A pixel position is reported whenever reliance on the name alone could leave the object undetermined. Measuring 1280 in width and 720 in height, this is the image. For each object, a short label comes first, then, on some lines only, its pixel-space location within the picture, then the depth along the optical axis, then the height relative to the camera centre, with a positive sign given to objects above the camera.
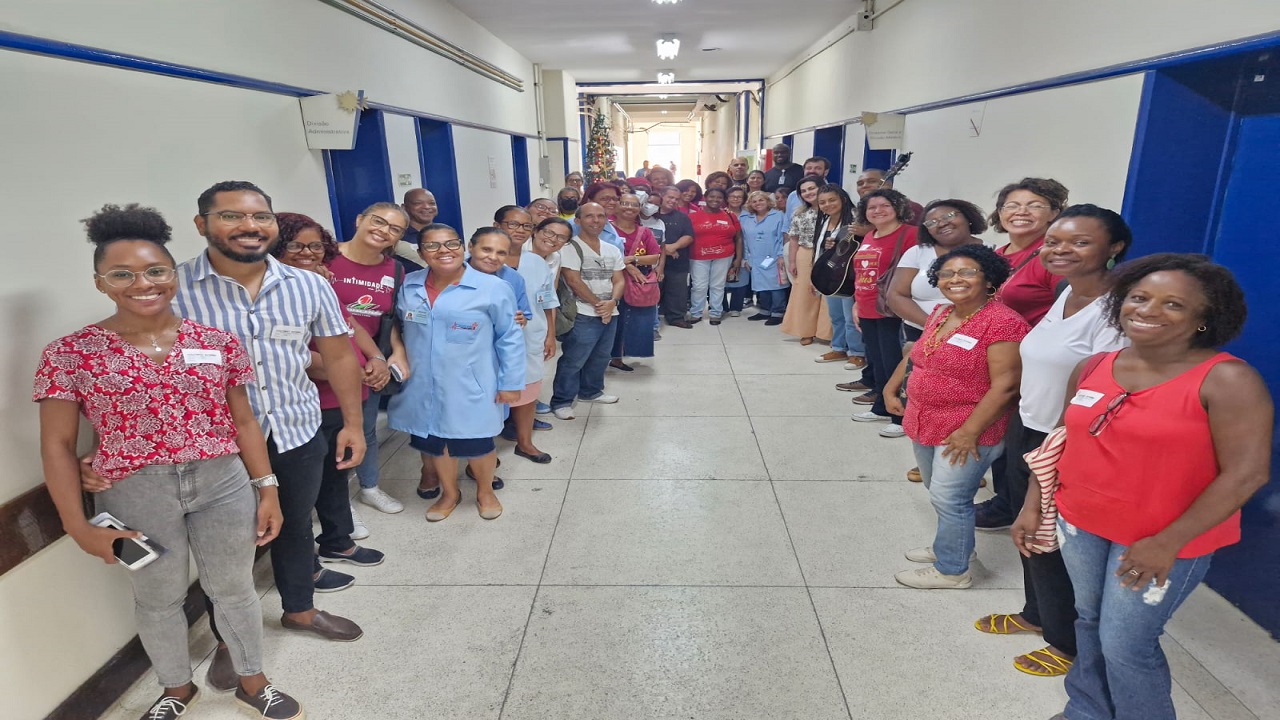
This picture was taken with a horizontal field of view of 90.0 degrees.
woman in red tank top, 1.42 -0.65
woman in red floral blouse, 1.58 -0.61
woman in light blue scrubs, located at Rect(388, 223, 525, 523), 2.83 -0.72
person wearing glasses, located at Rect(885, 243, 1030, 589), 2.19 -0.75
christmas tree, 13.63 +0.67
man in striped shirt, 1.86 -0.45
